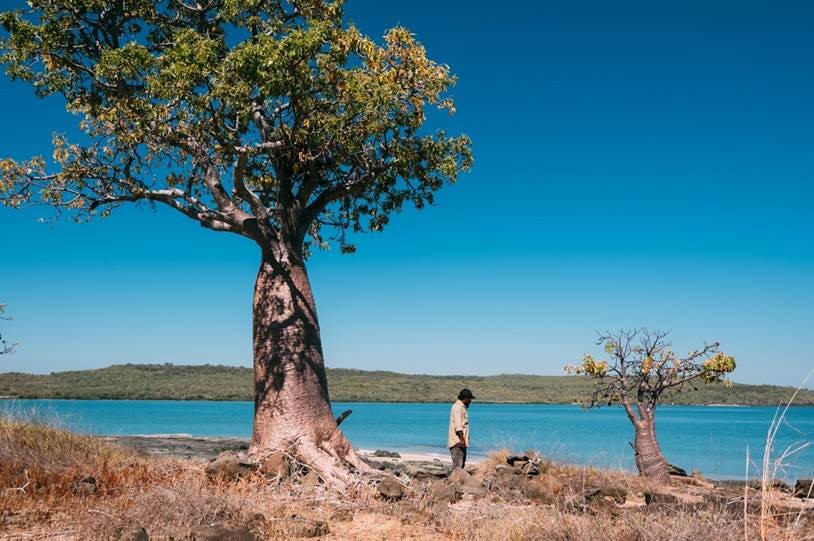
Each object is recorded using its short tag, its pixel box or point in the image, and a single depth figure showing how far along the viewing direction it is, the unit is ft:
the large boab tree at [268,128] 36.63
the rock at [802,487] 44.19
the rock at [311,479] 35.44
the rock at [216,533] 21.58
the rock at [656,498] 31.40
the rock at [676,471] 54.75
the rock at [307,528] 24.64
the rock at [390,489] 32.63
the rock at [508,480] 38.47
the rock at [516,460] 48.11
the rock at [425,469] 42.97
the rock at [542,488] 35.91
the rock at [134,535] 20.45
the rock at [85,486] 27.50
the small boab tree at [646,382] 47.83
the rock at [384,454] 73.10
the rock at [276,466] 35.55
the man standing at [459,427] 44.21
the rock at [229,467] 33.78
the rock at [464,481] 36.01
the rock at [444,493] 33.06
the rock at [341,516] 28.19
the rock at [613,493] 36.50
